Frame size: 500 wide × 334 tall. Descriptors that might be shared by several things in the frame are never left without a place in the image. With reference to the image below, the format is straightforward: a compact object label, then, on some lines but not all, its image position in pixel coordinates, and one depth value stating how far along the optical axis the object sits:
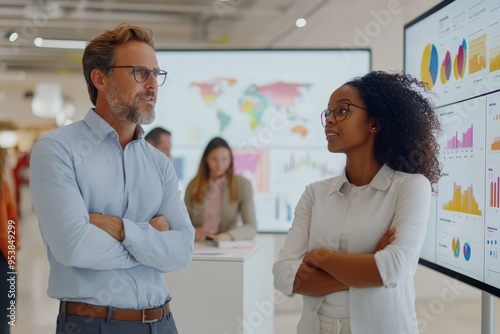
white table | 4.10
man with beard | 2.01
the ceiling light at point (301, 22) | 7.61
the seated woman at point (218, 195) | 5.19
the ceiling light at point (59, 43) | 7.81
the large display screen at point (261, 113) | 6.69
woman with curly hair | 2.09
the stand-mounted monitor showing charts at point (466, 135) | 2.54
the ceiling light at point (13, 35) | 8.11
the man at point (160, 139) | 5.46
